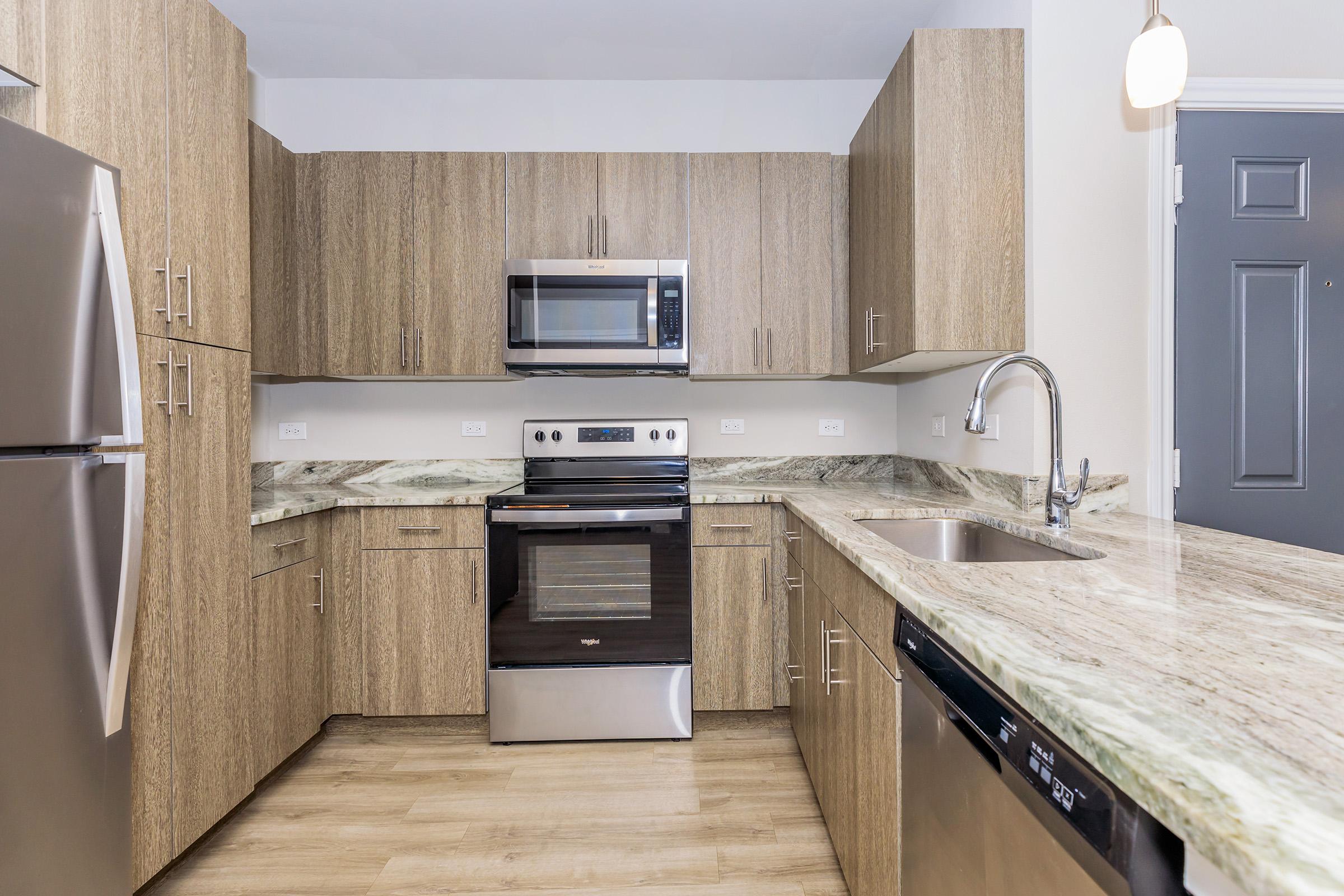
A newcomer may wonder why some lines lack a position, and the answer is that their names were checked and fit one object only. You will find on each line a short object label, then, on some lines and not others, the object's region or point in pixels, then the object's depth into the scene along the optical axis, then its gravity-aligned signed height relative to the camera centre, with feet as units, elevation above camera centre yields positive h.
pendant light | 4.23 +2.44
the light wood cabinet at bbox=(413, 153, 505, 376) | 8.57 +2.36
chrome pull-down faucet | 5.08 -0.27
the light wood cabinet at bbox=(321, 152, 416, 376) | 8.54 +2.35
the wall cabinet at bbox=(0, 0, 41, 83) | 4.11 +2.58
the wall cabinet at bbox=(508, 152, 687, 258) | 8.61 +3.10
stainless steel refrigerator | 3.79 -0.48
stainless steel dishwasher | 1.82 -1.31
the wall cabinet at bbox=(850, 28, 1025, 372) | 6.09 +2.31
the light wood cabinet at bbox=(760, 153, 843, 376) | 8.72 +2.34
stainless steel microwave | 8.38 +1.63
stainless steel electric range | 7.82 -2.08
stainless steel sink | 6.06 -0.94
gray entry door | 5.99 +1.01
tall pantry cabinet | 4.81 +0.77
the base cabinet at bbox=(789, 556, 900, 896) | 3.96 -2.24
